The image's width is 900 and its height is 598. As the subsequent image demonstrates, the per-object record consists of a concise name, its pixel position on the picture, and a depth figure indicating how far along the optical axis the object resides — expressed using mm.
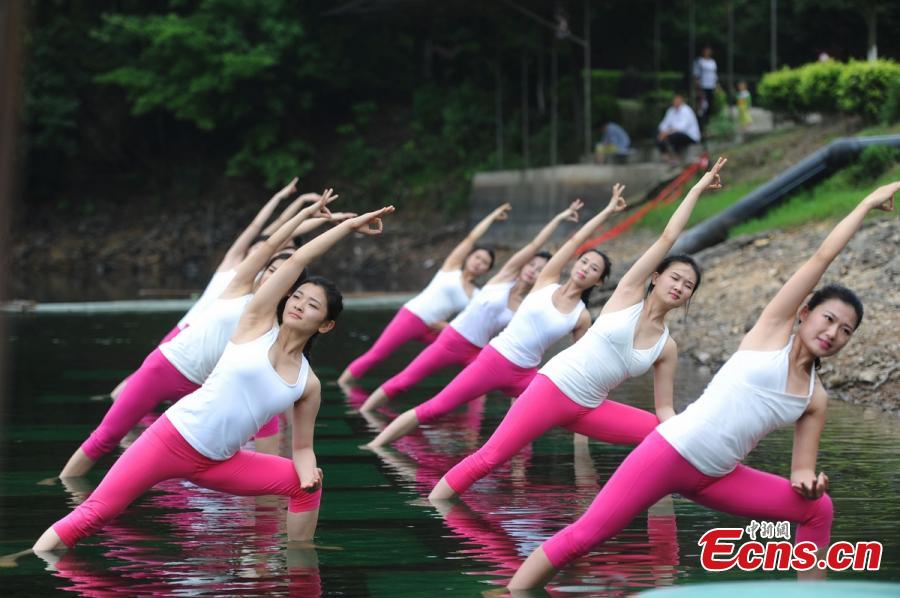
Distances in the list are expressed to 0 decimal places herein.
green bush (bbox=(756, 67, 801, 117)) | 26219
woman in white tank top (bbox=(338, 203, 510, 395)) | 13484
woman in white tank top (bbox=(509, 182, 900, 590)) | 5812
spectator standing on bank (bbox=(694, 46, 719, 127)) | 29703
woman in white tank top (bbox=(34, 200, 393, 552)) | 6512
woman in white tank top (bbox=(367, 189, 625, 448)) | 9398
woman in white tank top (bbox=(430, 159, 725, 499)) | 7672
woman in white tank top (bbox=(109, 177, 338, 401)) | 10125
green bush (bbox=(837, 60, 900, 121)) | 24109
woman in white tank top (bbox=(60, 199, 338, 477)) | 8609
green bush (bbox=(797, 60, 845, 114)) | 25047
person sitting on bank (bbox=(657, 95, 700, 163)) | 28281
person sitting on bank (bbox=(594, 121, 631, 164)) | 30312
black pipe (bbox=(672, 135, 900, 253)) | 21719
